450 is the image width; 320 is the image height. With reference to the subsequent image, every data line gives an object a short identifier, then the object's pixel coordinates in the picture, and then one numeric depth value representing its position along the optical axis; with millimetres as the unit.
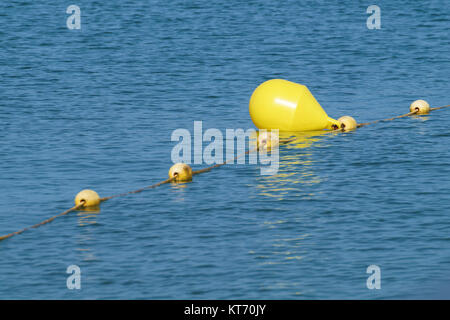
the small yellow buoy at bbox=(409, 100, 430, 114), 27797
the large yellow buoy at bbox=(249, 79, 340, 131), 24297
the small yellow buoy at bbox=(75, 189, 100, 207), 18516
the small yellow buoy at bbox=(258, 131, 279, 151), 23469
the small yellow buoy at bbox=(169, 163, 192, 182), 20828
